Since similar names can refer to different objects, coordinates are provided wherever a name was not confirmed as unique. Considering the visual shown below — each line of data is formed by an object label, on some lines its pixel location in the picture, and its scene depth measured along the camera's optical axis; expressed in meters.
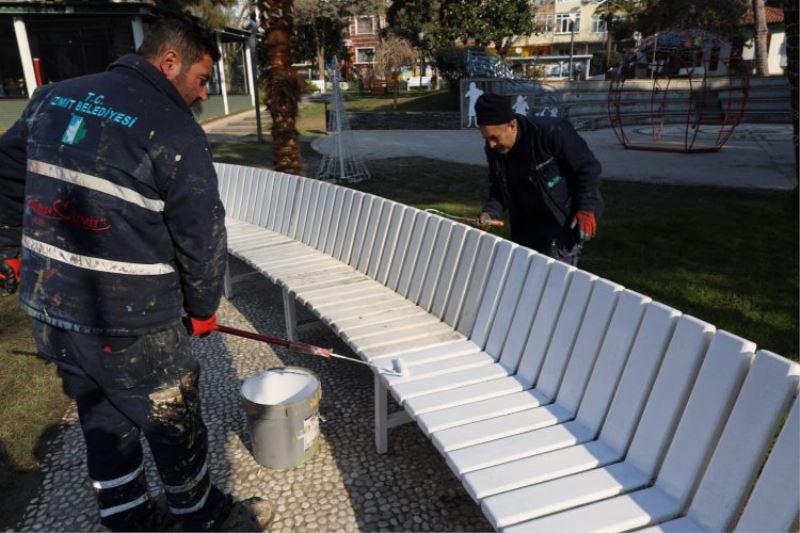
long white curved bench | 1.81
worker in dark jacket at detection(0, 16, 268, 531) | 1.93
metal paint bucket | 2.94
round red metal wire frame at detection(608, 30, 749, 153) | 16.26
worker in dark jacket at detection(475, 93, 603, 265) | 3.33
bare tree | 35.81
